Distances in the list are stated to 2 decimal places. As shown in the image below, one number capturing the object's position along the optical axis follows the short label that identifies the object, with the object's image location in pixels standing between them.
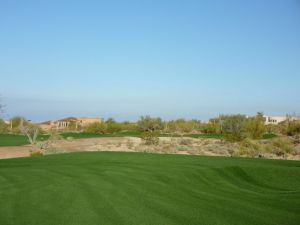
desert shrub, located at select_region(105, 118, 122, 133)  64.15
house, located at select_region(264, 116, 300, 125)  110.19
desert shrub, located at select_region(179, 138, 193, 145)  33.73
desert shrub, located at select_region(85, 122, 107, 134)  63.38
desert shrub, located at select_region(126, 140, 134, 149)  30.66
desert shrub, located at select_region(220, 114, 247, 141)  43.95
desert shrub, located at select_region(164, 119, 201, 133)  62.96
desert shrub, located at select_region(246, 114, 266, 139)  39.78
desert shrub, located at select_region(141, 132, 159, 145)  33.77
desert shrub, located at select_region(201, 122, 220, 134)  56.98
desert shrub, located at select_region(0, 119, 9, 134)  60.36
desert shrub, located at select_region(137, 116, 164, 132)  62.38
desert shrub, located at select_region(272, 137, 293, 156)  26.77
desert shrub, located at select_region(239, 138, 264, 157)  24.77
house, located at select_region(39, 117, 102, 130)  99.47
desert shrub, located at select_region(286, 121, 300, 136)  46.34
